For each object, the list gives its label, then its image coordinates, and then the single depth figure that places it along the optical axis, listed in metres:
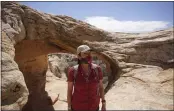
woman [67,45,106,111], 2.03
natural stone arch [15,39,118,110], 5.33
